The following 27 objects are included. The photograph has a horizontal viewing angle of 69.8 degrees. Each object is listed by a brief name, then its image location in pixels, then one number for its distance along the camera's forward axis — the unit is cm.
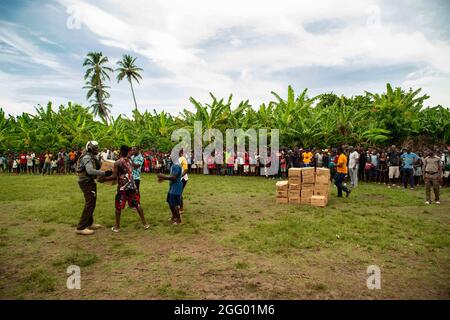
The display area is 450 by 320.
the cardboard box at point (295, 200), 1016
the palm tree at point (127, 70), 4778
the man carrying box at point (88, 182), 687
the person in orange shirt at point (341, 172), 1104
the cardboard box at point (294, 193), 1015
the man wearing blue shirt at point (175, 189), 742
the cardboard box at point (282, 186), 1021
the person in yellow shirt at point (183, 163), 800
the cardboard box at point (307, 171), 991
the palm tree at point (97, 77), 4594
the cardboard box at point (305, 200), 1003
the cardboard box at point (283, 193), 1024
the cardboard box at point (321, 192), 982
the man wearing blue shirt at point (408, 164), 1348
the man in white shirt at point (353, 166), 1266
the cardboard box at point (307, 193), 1001
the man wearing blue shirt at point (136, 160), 944
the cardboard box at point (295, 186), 1011
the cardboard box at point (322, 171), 979
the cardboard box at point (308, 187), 998
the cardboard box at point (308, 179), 996
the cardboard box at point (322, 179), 980
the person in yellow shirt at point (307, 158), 1604
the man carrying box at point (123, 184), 697
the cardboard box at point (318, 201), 961
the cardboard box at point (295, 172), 1007
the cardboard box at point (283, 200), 1026
